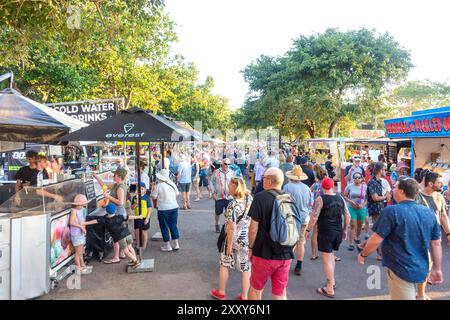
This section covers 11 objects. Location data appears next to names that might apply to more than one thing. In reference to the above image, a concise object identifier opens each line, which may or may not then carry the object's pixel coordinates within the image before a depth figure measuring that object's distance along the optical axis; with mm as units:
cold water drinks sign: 9320
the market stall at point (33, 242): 4211
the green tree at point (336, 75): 22688
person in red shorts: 3431
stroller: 5906
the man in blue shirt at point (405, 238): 3143
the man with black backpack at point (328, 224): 4605
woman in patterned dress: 4266
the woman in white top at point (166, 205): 6312
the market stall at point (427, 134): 8367
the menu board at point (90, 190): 6405
